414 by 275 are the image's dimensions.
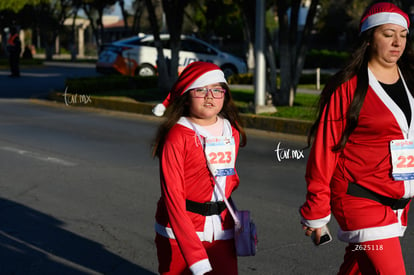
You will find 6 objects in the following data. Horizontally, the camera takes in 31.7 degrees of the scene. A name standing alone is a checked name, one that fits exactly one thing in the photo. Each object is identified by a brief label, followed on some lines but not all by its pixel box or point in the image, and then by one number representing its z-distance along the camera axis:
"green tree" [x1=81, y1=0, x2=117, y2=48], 45.22
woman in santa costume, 3.24
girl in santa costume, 3.27
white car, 23.94
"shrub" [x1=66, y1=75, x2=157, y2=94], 18.55
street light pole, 13.91
